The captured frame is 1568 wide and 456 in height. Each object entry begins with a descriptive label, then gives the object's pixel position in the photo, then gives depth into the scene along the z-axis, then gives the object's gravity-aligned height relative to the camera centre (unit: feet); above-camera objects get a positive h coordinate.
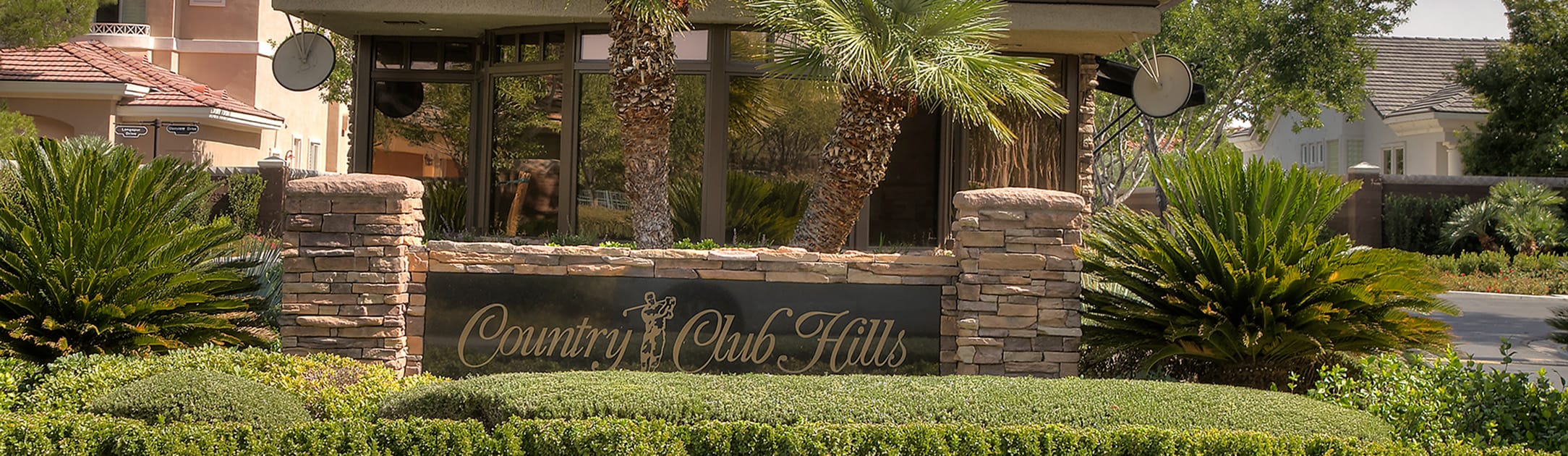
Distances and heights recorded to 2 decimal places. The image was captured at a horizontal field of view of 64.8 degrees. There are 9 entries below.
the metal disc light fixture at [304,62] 44.86 +6.60
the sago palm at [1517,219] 65.98 +2.92
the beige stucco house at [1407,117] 95.45 +12.62
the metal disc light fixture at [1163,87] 44.24 +6.38
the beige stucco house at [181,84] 71.67 +10.16
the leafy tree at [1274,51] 76.13 +13.72
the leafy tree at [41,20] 56.95 +10.10
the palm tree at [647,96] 33.55 +4.29
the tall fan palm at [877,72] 29.14 +4.49
